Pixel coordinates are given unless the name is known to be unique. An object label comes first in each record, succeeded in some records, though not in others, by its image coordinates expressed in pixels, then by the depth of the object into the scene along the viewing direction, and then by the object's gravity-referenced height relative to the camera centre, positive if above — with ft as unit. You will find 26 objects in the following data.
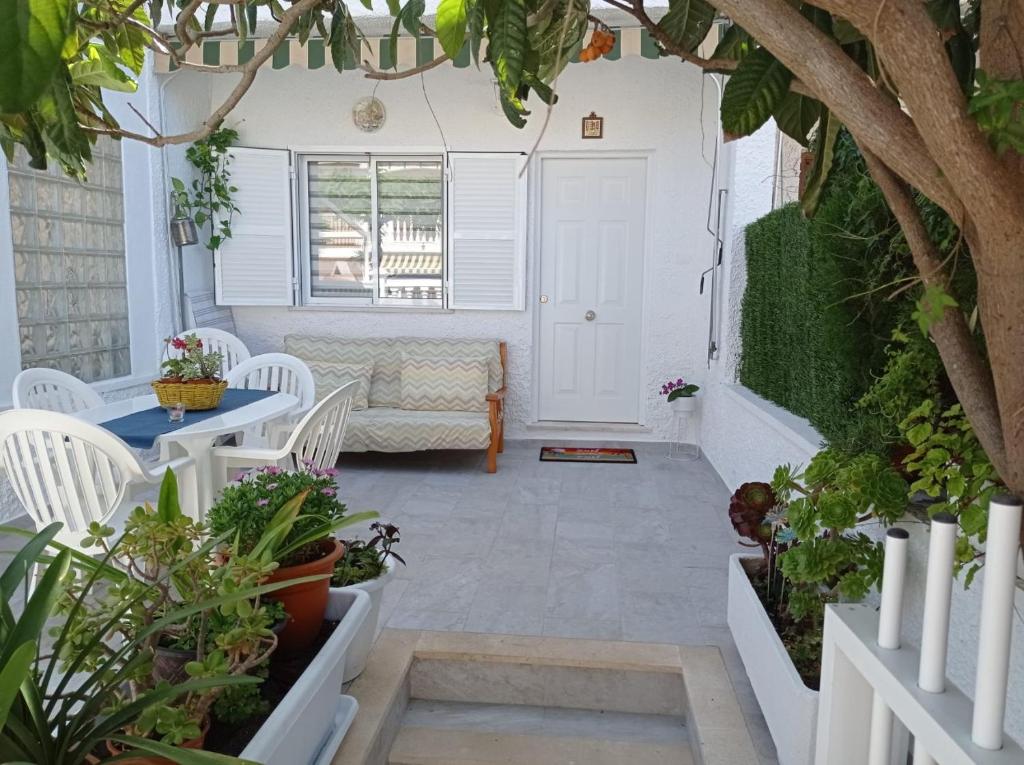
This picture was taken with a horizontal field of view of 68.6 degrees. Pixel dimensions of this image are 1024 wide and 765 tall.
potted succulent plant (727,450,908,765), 5.53 -2.27
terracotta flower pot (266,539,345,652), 5.40 -2.31
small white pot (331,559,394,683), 6.66 -3.13
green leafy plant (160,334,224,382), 11.22 -1.20
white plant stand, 18.80 -3.68
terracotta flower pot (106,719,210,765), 3.66 -2.39
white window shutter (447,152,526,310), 19.22 +1.52
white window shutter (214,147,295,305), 19.61 +1.27
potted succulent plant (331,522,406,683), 6.72 -2.67
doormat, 18.33 -4.06
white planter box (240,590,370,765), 4.24 -2.59
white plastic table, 9.91 -1.89
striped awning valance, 15.05 +5.04
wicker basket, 11.04 -1.61
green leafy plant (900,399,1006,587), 4.13 -1.07
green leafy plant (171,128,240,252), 18.98 +2.48
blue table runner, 9.62 -1.90
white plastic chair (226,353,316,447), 13.92 -1.81
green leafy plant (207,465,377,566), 5.37 -1.71
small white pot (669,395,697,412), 18.57 -2.71
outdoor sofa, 17.04 -2.41
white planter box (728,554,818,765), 5.34 -3.09
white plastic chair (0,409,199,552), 8.12 -2.07
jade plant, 3.60 -1.95
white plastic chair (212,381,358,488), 9.92 -2.16
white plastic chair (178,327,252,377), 16.47 -1.27
